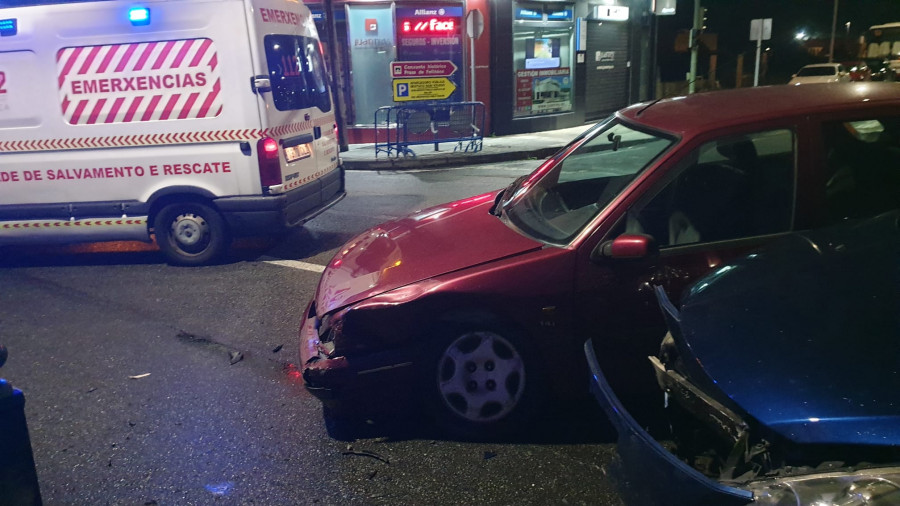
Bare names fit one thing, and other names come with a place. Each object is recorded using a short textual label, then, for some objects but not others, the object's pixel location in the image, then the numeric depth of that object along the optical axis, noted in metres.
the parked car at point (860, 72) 24.03
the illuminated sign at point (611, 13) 19.66
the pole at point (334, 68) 15.17
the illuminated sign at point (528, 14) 17.63
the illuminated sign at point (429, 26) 16.41
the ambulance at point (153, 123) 6.52
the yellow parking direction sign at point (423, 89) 15.71
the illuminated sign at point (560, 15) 18.50
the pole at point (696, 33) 20.64
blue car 1.88
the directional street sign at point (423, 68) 15.70
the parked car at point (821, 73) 24.91
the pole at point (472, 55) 16.91
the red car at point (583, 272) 3.41
